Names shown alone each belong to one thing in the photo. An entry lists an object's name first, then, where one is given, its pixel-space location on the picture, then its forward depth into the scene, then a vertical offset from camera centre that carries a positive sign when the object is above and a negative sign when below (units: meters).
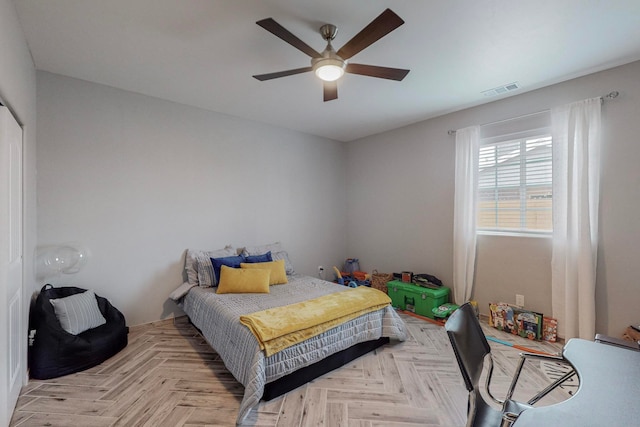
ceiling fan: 1.60 +1.09
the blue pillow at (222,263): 3.24 -0.62
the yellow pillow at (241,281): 2.97 -0.76
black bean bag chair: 2.19 -1.13
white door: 1.55 -0.35
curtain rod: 2.53 +1.10
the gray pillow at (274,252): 3.82 -0.56
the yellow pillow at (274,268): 3.33 -0.70
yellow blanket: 1.98 -0.84
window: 3.01 +0.36
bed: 1.92 -1.06
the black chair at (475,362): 1.02 -0.63
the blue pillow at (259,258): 3.53 -0.60
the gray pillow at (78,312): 2.40 -0.92
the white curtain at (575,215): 2.60 -0.01
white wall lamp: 2.57 -0.47
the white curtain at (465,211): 3.43 +0.03
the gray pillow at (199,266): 3.23 -0.66
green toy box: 3.48 -1.11
